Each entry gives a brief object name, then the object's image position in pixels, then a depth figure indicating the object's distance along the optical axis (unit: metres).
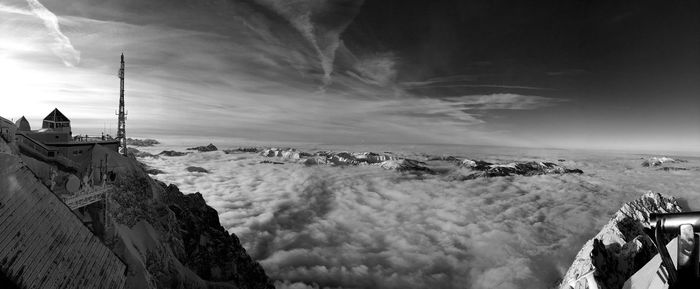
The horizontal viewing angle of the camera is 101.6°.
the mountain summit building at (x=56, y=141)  35.22
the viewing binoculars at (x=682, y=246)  4.67
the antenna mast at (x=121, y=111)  56.50
